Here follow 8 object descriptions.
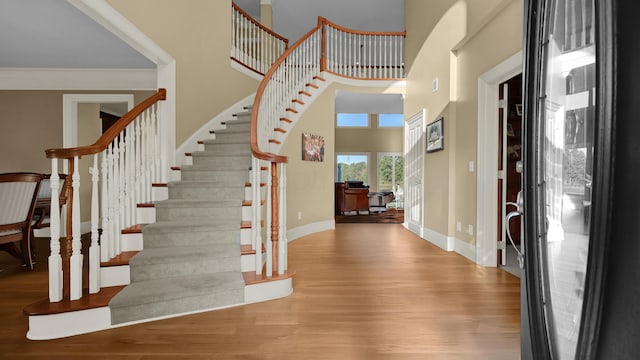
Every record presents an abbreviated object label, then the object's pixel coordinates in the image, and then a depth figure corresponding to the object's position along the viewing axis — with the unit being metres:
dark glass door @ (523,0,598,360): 0.73
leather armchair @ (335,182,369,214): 8.66
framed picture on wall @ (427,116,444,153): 4.49
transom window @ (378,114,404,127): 12.59
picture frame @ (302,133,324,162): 5.55
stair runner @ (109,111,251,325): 2.28
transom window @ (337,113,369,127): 12.60
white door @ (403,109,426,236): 5.47
